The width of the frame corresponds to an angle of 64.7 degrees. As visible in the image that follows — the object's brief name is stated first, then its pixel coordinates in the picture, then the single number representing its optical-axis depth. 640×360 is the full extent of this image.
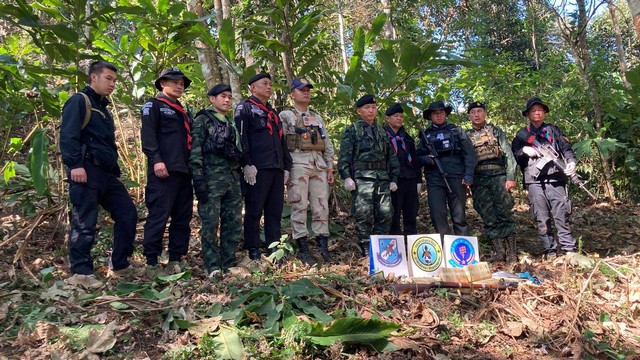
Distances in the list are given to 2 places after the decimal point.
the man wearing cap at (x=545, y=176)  5.86
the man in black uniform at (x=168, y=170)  4.58
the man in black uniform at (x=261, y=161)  5.09
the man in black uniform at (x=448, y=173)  6.07
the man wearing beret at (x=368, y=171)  5.65
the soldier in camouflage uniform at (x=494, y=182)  6.14
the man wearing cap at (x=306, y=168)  5.41
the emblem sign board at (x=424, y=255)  4.70
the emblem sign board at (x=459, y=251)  4.74
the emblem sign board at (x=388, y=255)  4.64
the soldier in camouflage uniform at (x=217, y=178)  4.72
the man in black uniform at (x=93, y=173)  4.13
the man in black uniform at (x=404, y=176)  6.19
